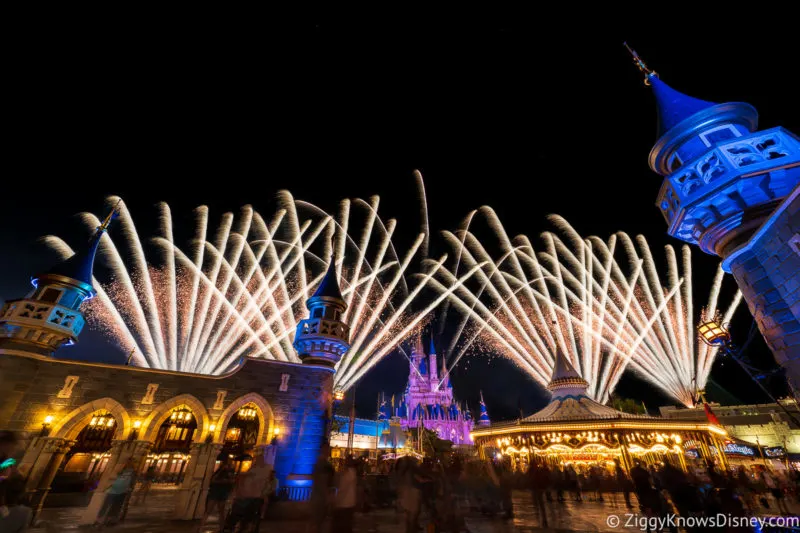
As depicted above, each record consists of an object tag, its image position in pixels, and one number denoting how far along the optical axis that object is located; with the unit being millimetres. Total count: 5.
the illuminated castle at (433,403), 87188
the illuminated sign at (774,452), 28875
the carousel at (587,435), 22797
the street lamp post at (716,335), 14591
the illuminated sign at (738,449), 26703
